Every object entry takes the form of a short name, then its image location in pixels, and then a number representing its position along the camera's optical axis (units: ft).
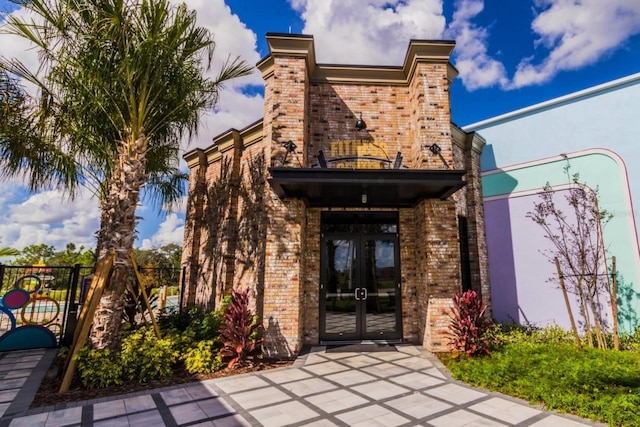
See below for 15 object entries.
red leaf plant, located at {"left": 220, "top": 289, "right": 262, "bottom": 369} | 18.28
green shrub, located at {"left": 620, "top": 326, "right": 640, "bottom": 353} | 20.76
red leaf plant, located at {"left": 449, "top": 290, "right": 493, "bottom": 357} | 19.26
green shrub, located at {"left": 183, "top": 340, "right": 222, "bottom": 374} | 17.34
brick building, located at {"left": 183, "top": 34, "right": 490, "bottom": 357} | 21.02
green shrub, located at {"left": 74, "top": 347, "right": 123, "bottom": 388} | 15.29
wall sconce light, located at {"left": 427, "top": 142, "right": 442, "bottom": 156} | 22.84
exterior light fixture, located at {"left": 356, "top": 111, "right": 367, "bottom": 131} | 25.76
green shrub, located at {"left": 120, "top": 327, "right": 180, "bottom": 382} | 16.26
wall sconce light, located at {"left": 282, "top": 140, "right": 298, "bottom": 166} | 22.22
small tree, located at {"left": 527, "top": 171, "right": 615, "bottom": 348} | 23.53
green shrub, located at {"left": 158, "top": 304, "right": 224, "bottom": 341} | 21.01
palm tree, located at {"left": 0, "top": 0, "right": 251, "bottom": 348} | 16.89
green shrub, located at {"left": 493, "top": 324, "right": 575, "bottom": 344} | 23.02
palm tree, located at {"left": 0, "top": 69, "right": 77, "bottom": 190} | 18.71
